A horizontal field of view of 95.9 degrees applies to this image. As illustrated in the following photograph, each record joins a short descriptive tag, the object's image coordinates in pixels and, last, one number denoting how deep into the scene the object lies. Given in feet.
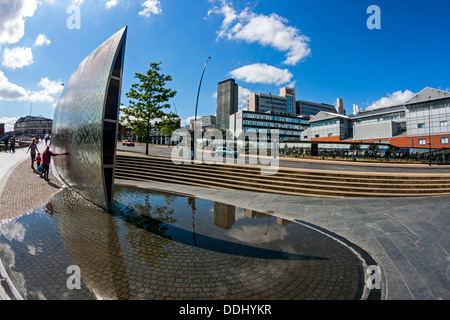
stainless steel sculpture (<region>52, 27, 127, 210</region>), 22.40
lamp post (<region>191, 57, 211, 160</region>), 60.85
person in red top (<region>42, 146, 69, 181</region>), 35.37
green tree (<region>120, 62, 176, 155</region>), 72.43
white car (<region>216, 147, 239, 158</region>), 86.48
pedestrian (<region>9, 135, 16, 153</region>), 73.97
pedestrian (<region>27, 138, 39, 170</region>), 41.42
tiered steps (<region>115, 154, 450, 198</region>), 33.91
